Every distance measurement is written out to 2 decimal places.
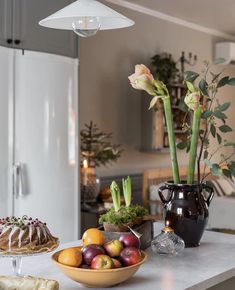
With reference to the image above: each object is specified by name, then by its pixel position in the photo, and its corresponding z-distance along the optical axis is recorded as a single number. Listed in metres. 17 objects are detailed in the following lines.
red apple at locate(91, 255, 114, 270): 1.52
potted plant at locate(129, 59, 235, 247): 2.06
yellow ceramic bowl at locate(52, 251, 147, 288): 1.50
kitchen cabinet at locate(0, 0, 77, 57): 3.40
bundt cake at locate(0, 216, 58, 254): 1.54
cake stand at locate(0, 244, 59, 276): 1.54
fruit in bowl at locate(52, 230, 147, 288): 1.51
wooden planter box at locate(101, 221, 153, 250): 1.85
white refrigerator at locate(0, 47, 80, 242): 3.40
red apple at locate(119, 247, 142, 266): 1.58
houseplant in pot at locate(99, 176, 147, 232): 1.89
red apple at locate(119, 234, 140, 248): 1.69
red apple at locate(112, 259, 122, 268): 1.54
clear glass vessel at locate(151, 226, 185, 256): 1.94
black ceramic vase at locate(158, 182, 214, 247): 2.09
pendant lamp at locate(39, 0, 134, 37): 1.84
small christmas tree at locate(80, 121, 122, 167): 4.62
